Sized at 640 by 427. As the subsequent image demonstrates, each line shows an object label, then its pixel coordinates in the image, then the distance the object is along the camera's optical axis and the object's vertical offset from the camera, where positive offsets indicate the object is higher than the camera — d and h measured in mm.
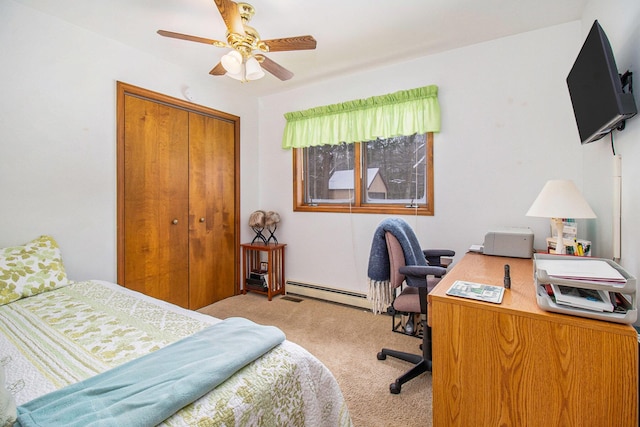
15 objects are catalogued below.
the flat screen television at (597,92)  1304 +609
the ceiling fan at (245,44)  1767 +1084
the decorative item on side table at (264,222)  3535 -111
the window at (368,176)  2879 +393
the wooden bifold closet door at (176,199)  2570 +142
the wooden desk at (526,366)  978 -573
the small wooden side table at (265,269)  3432 -705
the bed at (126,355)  912 -542
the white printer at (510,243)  2002 -219
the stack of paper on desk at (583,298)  1014 -314
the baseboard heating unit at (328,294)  3139 -928
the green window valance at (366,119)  2726 +973
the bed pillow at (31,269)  1707 -348
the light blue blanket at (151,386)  750 -510
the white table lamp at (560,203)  1600 +49
